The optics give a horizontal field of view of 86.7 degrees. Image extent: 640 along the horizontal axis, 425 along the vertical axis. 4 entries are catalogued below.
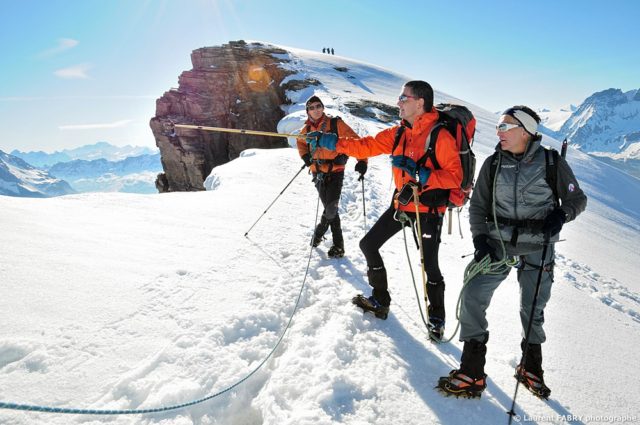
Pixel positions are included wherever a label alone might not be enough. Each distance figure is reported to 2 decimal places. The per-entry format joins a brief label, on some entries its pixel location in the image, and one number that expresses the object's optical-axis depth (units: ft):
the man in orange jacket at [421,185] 12.58
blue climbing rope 7.58
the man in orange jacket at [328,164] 20.67
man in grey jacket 10.48
